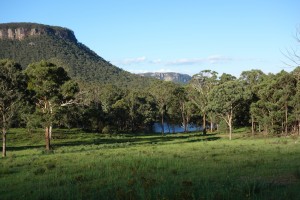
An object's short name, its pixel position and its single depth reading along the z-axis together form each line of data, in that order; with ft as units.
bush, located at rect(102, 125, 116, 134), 280.37
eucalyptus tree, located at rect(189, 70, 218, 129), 257.75
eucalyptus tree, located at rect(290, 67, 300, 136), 190.13
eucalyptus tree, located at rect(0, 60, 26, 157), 114.83
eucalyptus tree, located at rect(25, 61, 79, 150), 144.18
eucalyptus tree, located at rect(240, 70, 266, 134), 263.29
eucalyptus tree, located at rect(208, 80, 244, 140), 199.31
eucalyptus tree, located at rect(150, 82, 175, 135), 324.19
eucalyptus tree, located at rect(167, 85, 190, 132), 331.77
